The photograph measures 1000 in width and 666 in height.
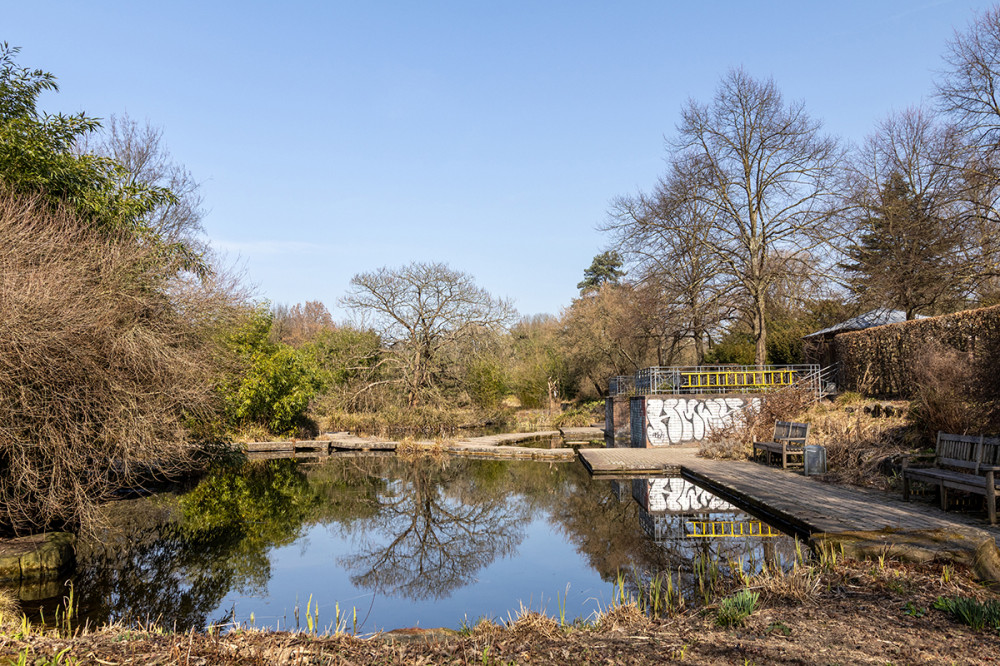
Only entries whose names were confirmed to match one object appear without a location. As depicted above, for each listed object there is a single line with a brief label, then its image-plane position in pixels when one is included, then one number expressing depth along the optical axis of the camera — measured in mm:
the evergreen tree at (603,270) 53281
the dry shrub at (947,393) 11047
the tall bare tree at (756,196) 23547
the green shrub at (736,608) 4734
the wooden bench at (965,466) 7871
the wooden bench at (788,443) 14281
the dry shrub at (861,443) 11875
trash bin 13031
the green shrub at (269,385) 23344
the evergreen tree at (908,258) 17156
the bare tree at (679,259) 25000
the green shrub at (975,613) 4320
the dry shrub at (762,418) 17812
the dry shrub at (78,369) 7559
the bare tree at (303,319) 47156
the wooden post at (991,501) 7762
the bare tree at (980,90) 16281
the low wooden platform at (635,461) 15578
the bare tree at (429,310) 29734
